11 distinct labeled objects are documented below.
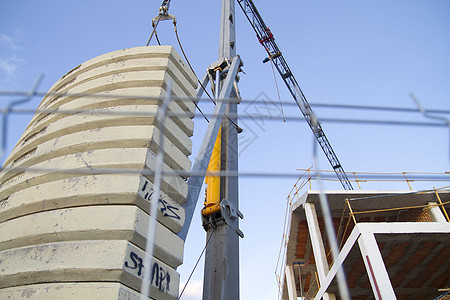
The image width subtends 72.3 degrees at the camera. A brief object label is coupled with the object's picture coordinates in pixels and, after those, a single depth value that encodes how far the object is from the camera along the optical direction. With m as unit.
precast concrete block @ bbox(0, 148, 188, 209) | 3.02
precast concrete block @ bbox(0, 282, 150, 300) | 2.34
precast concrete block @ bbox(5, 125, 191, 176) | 3.18
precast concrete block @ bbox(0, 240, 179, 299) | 2.46
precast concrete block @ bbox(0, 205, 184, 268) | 2.65
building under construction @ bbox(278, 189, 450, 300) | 7.52
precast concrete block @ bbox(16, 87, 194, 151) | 3.55
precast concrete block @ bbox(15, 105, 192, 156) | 3.37
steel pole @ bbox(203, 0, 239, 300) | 4.24
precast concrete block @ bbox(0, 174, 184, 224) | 2.81
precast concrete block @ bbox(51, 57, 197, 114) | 3.87
